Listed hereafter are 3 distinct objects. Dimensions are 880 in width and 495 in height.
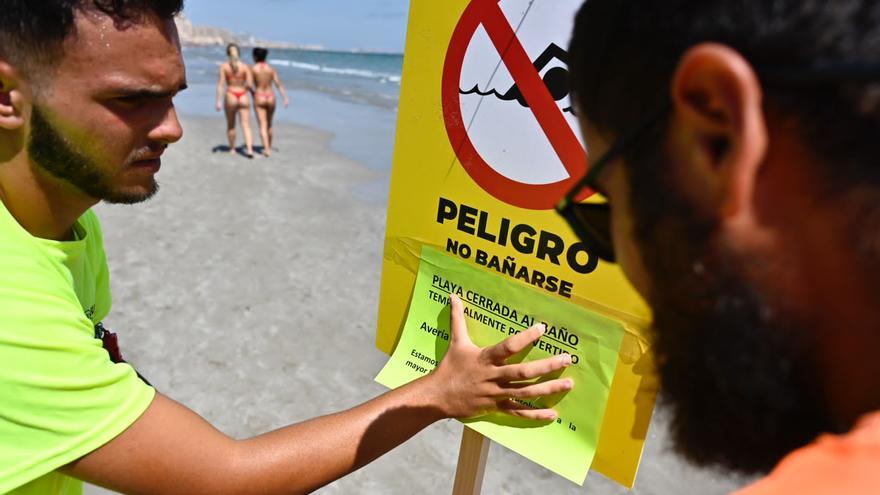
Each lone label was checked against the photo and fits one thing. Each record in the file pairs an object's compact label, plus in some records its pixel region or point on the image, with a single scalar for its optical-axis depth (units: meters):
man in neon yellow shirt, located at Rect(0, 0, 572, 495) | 0.91
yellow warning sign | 1.08
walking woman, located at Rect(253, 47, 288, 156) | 7.91
